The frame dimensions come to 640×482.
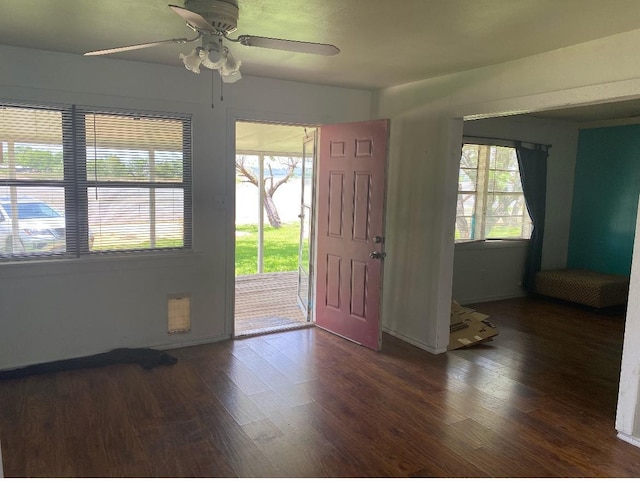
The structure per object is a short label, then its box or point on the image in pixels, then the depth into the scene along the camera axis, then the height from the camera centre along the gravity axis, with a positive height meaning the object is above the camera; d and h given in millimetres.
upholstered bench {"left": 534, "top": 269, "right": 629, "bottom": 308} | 5379 -1050
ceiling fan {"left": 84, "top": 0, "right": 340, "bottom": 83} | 2133 +678
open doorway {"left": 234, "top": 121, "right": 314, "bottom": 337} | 4977 -758
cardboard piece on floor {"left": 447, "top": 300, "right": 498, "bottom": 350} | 4188 -1251
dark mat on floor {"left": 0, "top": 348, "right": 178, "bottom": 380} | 3370 -1347
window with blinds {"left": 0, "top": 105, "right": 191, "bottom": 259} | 3311 +17
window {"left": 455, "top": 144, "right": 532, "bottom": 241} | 5664 +22
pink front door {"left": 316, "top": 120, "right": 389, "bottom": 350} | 3924 -329
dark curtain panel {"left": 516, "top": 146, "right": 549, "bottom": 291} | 5832 +32
